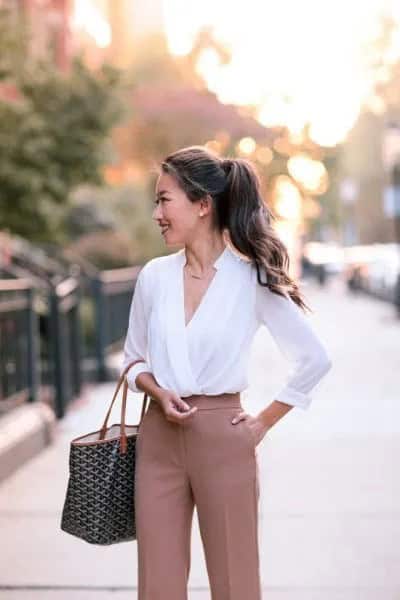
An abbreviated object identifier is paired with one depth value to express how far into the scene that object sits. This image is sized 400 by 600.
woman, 4.27
